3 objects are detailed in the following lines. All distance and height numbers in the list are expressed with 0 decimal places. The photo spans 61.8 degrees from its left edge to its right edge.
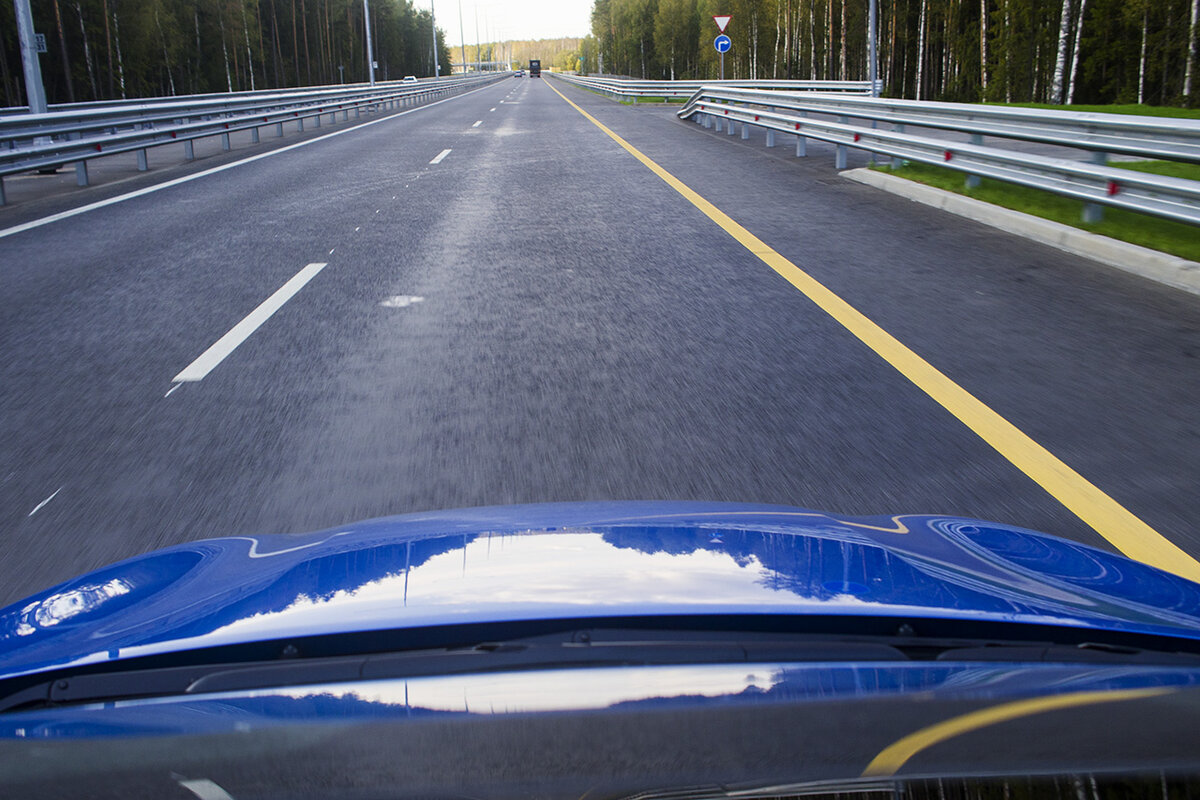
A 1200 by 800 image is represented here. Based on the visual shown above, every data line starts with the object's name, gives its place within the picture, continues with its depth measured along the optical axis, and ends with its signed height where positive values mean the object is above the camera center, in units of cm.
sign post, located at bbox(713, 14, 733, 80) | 3312 +277
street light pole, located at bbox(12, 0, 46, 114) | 1658 +129
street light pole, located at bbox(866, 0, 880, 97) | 2860 +197
